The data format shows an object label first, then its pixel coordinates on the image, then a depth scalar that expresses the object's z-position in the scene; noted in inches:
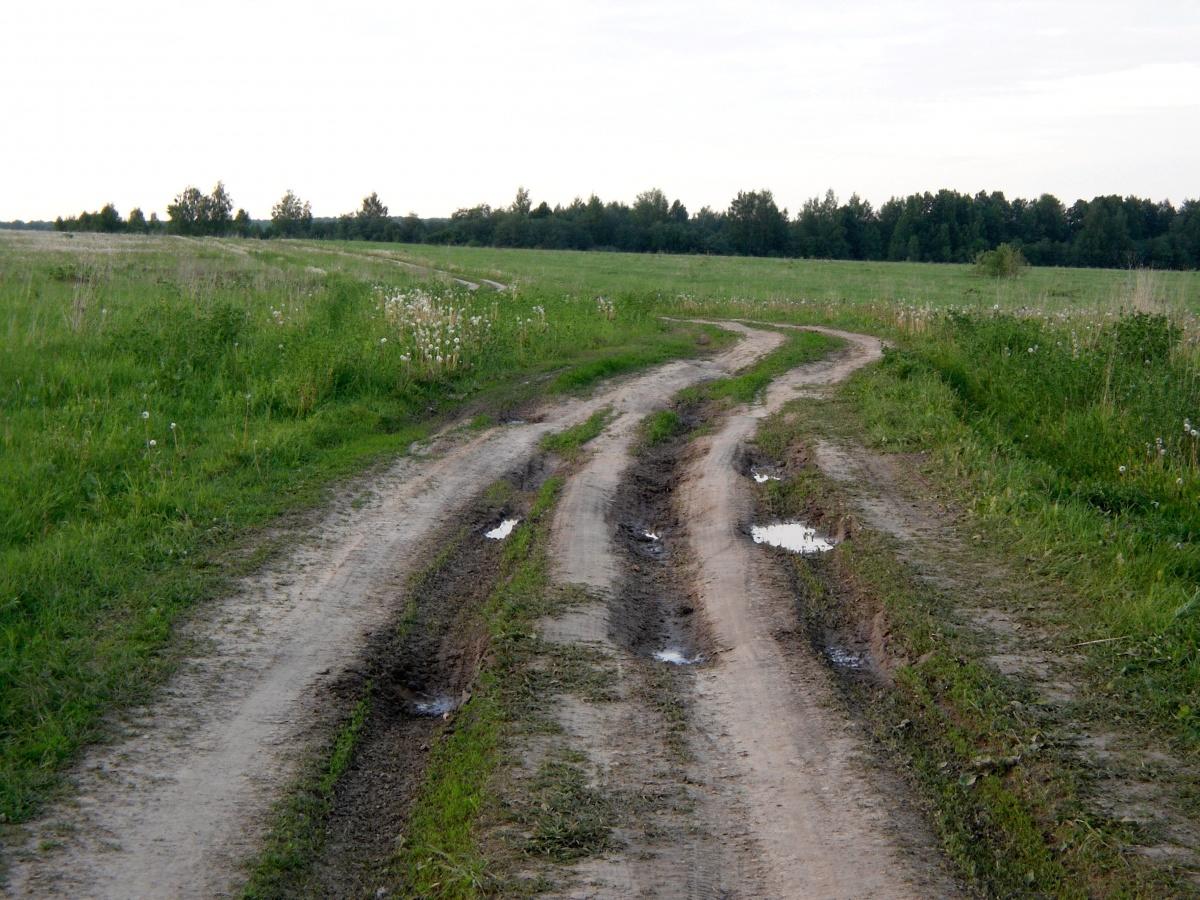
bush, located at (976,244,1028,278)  1835.6
